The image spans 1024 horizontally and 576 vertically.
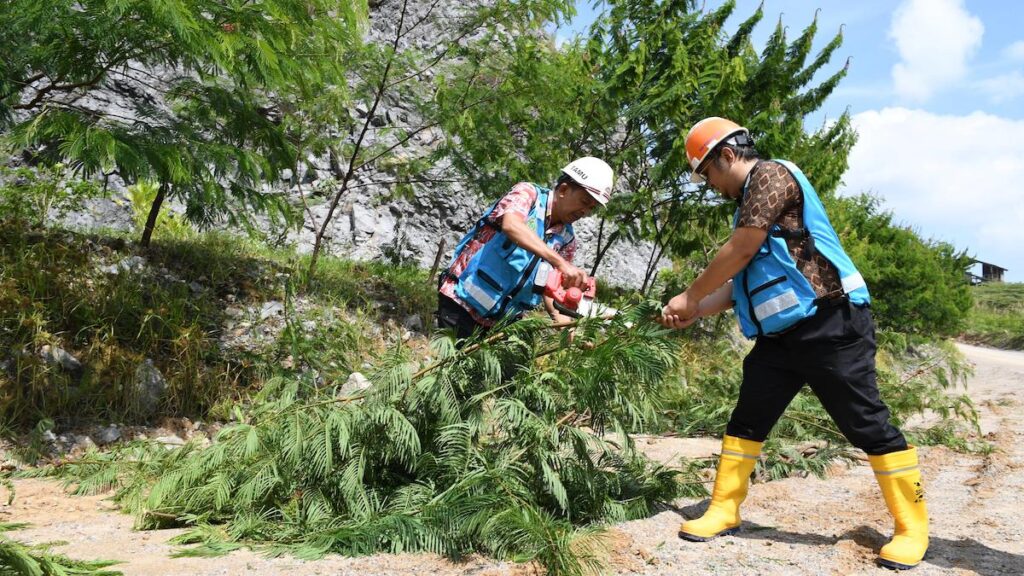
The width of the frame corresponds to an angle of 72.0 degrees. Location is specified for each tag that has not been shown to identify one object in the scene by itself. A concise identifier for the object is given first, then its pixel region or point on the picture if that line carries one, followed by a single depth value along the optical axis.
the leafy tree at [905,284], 20.78
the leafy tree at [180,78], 4.39
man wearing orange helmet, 2.82
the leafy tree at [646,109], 8.15
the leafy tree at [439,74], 7.79
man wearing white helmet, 3.70
